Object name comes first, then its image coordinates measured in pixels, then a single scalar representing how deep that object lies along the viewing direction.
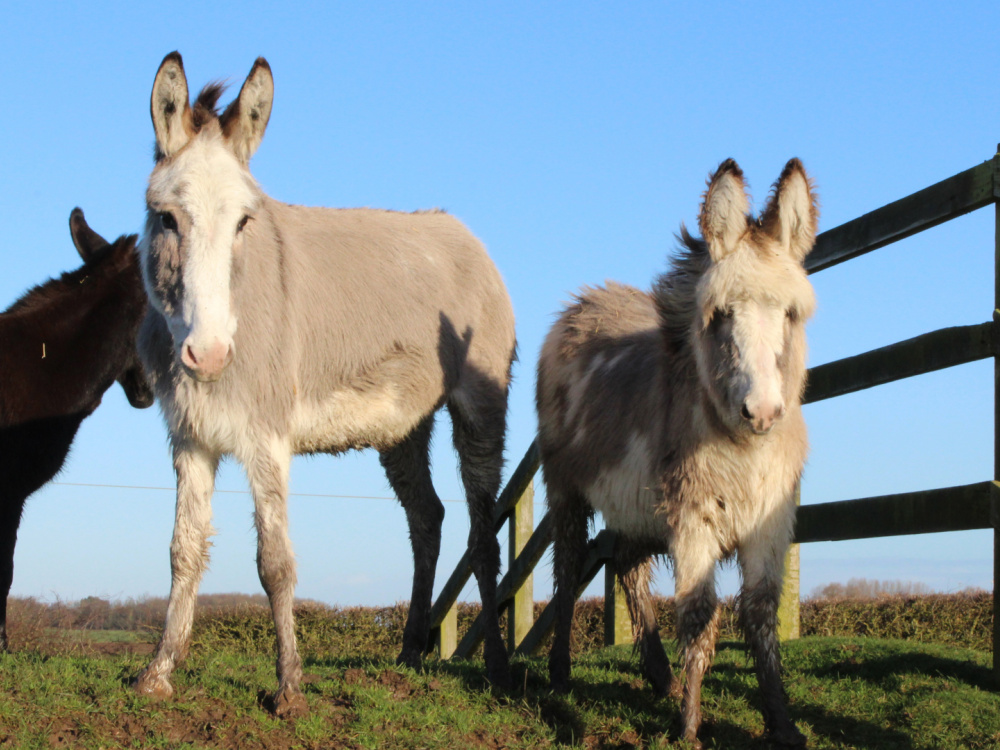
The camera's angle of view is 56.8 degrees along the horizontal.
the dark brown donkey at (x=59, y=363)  6.35
